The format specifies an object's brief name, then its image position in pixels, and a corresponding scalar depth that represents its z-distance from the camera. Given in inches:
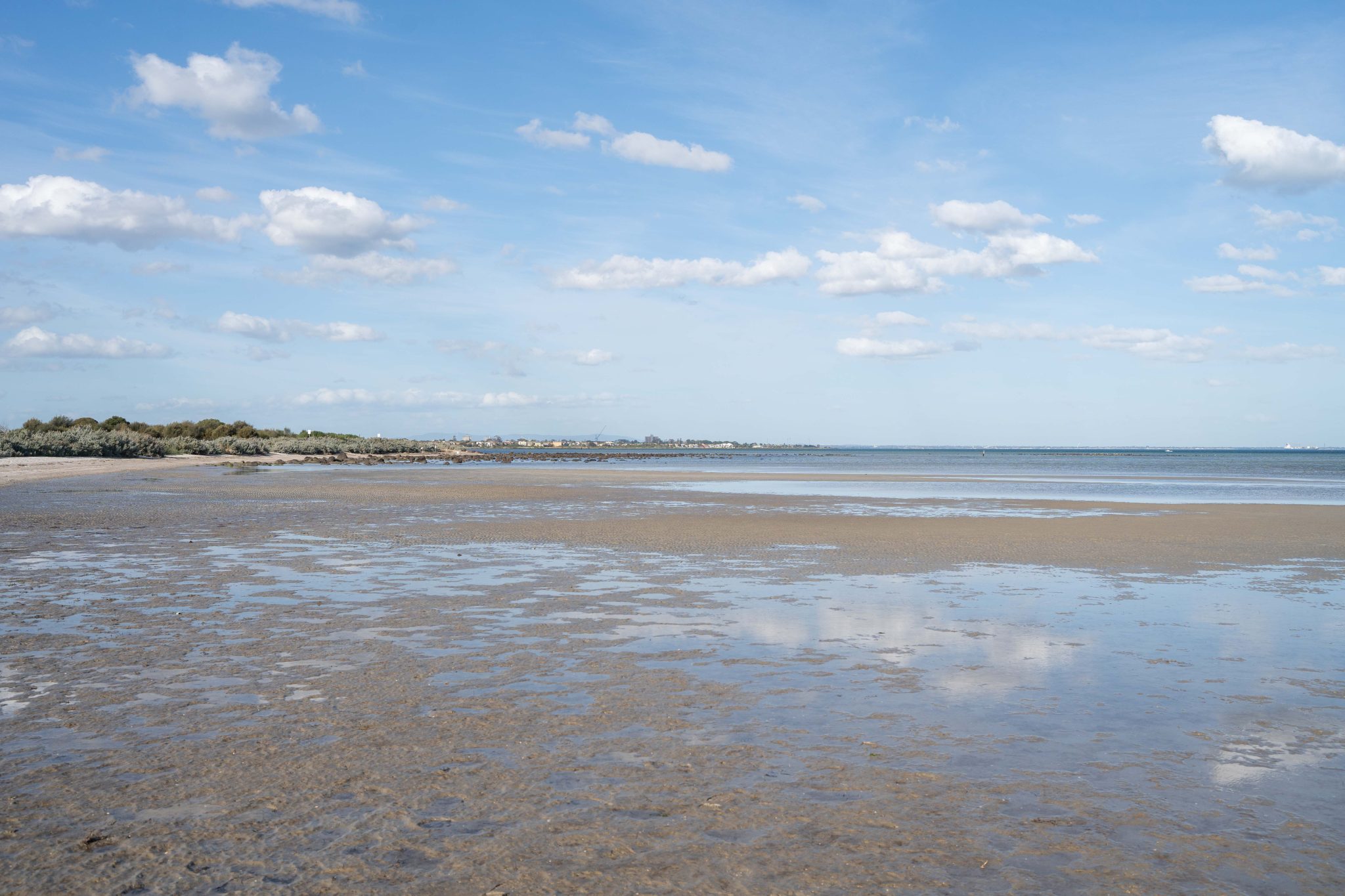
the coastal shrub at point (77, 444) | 2238.8
